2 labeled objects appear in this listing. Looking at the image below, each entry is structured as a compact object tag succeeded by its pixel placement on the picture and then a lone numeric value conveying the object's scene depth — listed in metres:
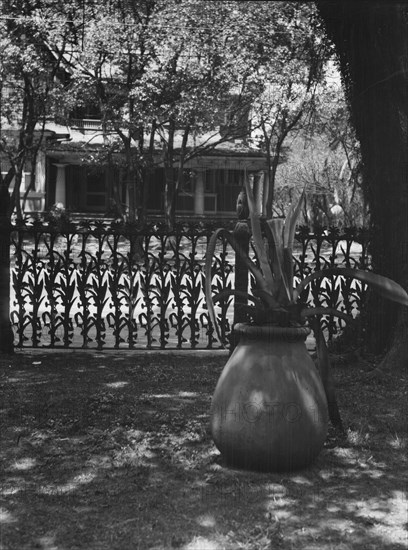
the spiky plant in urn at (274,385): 4.91
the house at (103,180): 37.00
